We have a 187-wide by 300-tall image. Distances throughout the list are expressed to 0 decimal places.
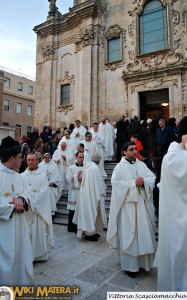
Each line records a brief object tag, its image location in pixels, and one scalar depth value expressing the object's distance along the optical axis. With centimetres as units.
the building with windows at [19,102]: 3738
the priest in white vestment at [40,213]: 491
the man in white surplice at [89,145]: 1049
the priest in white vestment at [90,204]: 620
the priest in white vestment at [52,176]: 838
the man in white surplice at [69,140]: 1146
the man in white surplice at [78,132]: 1240
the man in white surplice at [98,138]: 1150
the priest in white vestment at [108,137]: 1227
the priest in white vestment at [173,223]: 305
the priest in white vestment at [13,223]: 305
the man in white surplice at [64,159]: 999
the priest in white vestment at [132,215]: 429
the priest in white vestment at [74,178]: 734
